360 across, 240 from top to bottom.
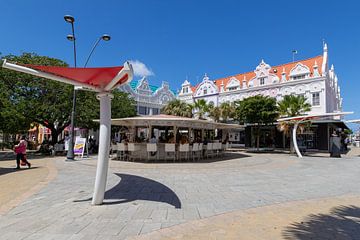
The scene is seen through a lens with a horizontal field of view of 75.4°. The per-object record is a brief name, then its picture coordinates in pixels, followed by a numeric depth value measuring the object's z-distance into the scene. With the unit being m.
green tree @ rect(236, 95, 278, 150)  23.61
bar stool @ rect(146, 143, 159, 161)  13.47
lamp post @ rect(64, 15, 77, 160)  14.51
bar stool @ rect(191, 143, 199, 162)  14.84
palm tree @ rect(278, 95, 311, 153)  21.91
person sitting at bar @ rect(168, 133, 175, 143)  15.00
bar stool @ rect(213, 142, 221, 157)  17.08
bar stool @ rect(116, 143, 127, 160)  14.56
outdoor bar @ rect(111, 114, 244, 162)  13.56
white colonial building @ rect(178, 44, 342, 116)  27.82
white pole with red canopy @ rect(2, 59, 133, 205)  4.85
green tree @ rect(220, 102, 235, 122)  28.62
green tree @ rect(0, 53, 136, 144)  17.92
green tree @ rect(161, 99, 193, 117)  28.17
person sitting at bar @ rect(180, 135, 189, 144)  15.35
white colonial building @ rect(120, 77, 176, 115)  37.91
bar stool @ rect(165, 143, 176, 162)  13.61
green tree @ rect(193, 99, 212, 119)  30.02
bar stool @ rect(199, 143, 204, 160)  15.64
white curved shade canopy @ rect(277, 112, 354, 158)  17.69
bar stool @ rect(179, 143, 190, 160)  14.07
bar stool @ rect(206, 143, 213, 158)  16.38
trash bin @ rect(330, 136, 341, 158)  18.59
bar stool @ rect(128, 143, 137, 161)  14.09
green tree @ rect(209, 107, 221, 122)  28.94
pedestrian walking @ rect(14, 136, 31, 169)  11.11
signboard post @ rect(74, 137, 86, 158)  16.83
